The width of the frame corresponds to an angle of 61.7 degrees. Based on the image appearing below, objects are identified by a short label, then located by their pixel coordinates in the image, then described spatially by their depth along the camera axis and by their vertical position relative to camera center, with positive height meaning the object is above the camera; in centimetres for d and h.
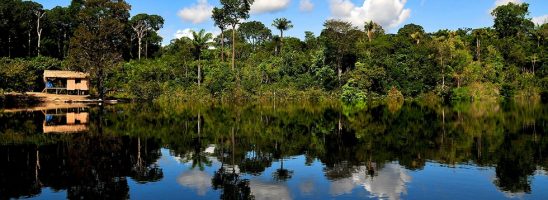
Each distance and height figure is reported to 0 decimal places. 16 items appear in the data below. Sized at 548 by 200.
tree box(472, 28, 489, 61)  7538 +1116
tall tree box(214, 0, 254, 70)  6669 +1306
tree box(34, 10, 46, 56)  6687 +1120
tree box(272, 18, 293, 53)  7912 +1287
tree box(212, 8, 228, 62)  6750 +1204
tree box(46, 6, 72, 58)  7119 +1185
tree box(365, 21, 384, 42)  8650 +1377
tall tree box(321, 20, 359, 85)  6506 +886
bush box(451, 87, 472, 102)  6371 +74
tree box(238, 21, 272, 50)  10825 +1618
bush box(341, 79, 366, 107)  5871 +67
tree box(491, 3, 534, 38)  8854 +1553
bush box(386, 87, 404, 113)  5013 +16
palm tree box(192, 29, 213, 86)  6750 +884
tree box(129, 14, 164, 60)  7894 +1332
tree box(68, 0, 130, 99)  4941 +540
